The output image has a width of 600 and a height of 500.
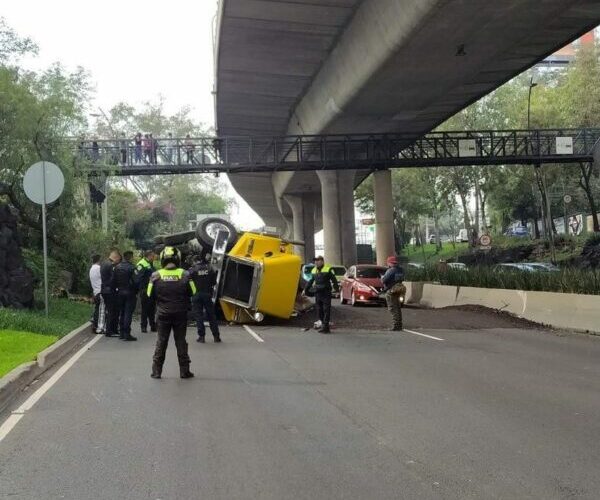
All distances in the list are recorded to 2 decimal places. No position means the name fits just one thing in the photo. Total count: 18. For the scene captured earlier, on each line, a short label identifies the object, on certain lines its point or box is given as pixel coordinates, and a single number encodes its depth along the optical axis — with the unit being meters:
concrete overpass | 17.44
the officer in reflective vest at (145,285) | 15.09
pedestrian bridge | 31.67
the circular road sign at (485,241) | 38.62
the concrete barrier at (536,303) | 14.96
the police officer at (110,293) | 14.02
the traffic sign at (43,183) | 14.10
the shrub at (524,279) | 16.39
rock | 14.99
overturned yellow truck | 16.14
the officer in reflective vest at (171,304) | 9.34
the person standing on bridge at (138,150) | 33.37
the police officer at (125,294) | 13.94
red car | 22.94
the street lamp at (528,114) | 37.17
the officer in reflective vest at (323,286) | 15.27
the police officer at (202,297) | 13.40
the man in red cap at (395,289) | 15.71
